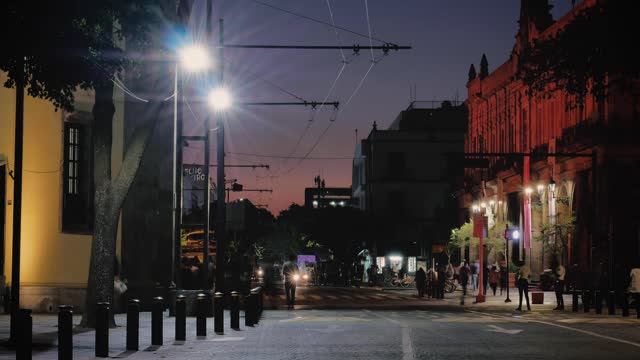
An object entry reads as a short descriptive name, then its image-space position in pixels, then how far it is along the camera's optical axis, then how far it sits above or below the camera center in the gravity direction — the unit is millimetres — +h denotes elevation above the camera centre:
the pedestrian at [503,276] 51628 -881
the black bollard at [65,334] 13855 -985
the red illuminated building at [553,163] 51781 +5156
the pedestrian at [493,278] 49688 -943
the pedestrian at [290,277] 33312 -626
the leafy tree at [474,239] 66019 +1186
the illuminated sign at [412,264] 88525 -570
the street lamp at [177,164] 27484 +2375
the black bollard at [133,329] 16688 -1128
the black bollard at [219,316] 20859 -1144
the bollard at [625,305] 28969 -1251
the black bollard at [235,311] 21953 -1102
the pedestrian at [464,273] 48934 -751
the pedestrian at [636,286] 28797 -747
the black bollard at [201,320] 19859 -1156
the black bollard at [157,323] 17297 -1083
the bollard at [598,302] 31141 -1258
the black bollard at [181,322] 18516 -1129
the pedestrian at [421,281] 48531 -1058
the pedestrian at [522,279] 33906 -671
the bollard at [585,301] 32500 -1285
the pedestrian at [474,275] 61181 -996
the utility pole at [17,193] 16172 +963
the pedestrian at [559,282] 34344 -788
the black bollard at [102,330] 15266 -1050
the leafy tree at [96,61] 16984 +3273
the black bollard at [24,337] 12453 -928
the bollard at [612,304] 30625 -1292
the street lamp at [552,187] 49709 +3256
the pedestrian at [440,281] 46319 -1007
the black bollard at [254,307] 23625 -1088
